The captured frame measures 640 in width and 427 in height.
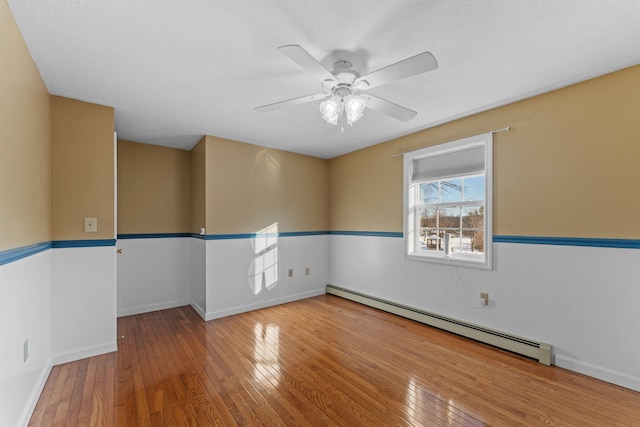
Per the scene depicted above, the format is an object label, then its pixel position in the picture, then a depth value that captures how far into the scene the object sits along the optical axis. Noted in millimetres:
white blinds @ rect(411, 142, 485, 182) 3039
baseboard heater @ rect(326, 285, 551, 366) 2506
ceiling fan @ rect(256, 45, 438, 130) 1546
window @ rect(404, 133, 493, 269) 2981
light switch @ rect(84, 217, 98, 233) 2625
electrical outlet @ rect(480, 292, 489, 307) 2881
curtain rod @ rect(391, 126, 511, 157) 2750
